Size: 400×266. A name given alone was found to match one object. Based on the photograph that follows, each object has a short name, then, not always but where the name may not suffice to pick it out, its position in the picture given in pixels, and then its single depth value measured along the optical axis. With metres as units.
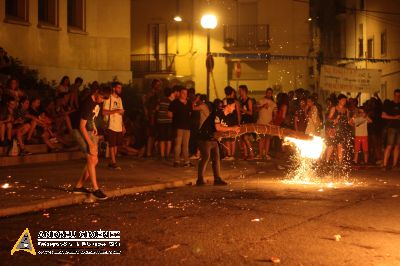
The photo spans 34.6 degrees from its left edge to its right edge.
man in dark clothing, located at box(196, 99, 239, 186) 13.29
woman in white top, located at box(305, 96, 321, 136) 18.81
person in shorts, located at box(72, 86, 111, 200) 11.14
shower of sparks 14.00
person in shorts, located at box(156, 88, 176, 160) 17.59
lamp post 19.81
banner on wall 23.27
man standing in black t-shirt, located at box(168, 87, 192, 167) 16.39
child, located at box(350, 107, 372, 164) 18.25
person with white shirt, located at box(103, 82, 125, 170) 15.22
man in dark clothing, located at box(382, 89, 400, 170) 16.86
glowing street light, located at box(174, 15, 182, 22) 35.42
